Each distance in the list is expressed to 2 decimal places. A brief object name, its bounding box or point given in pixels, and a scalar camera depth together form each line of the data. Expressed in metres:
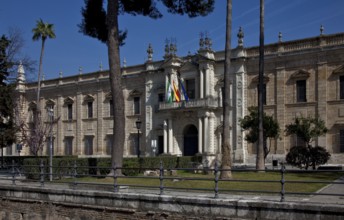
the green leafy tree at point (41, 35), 41.76
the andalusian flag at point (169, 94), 39.91
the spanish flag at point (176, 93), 39.53
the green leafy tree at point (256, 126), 29.36
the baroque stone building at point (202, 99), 32.94
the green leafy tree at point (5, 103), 31.91
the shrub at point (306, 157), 25.05
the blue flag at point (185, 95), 38.66
